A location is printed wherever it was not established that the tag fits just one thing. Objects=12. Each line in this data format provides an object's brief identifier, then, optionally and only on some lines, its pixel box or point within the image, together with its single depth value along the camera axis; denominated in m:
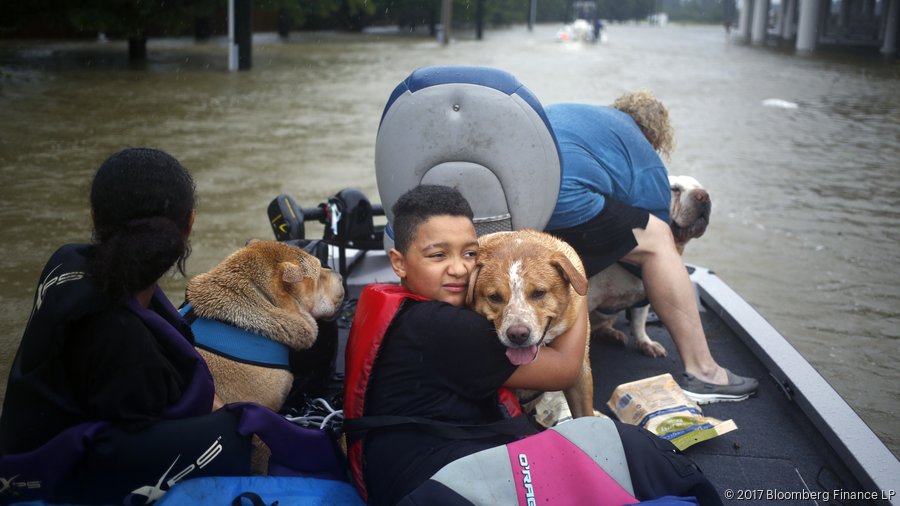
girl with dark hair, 2.41
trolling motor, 5.17
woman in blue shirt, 4.26
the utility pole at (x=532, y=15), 62.19
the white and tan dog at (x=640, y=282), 4.63
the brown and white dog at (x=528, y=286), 3.04
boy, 2.62
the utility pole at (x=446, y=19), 38.17
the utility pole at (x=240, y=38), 22.50
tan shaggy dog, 3.32
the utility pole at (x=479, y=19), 44.22
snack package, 3.69
